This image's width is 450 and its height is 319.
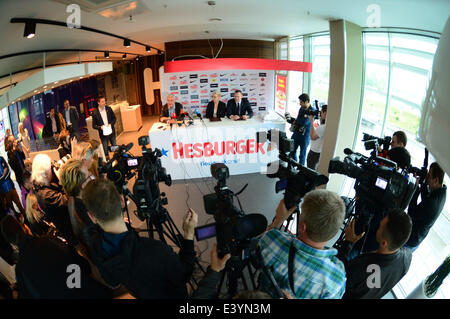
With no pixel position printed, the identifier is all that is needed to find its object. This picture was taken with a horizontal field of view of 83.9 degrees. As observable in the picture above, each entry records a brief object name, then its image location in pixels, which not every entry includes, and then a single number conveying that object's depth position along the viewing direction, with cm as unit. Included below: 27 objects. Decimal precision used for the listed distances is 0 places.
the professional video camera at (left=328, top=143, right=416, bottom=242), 190
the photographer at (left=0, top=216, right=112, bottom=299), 131
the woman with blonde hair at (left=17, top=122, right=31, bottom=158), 456
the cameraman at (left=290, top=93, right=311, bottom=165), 436
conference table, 497
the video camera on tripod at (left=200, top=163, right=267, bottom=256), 130
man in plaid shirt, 117
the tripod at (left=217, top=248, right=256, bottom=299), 142
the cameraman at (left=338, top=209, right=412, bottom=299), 141
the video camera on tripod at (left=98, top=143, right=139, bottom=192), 253
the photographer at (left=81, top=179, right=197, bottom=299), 125
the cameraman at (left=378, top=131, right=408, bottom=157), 263
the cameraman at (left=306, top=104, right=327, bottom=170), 423
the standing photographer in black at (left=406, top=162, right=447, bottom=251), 199
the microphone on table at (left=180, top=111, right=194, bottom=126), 512
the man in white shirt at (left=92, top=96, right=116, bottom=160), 585
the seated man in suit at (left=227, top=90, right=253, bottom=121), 582
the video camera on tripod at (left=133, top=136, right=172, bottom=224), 227
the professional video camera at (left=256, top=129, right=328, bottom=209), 188
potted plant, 161
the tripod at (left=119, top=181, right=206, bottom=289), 230
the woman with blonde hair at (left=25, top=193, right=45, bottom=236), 222
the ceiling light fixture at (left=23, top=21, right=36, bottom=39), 204
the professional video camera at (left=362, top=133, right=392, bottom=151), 240
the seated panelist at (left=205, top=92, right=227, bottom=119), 593
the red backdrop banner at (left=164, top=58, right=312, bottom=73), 373
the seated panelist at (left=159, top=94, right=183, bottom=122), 607
